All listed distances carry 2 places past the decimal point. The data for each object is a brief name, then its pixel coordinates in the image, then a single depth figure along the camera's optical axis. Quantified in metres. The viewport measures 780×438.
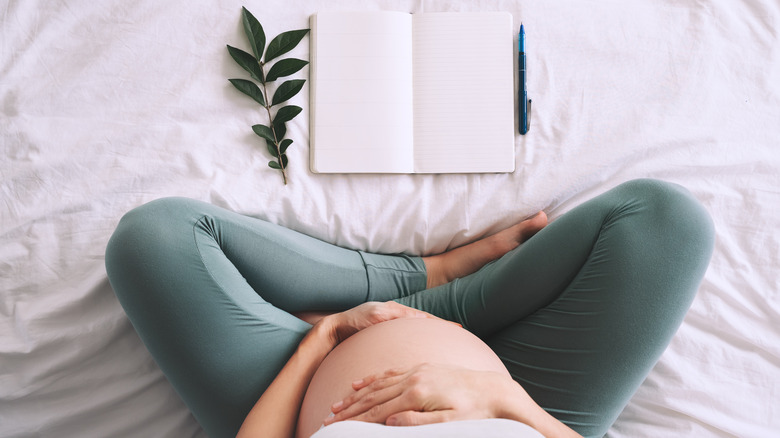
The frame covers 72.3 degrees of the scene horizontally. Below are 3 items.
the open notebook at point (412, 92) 1.01
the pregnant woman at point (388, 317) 0.77
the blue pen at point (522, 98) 1.02
